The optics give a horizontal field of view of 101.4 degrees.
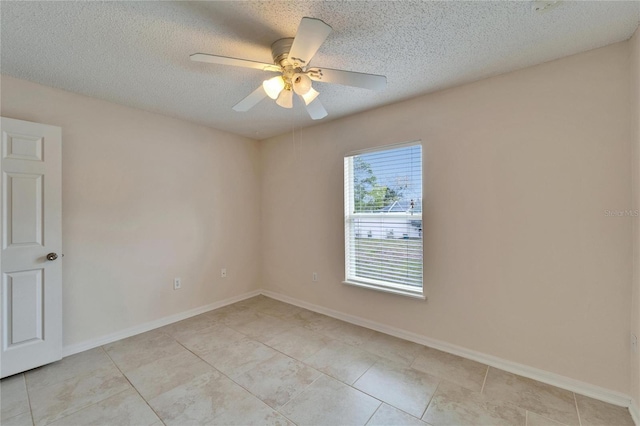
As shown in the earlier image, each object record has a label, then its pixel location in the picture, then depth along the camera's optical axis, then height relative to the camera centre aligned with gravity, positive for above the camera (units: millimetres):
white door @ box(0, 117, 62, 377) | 2033 -281
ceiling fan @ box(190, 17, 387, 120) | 1463 +852
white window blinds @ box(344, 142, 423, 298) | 2621 -70
